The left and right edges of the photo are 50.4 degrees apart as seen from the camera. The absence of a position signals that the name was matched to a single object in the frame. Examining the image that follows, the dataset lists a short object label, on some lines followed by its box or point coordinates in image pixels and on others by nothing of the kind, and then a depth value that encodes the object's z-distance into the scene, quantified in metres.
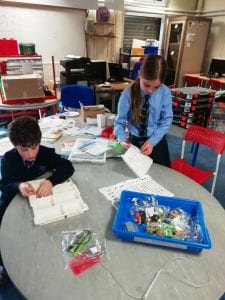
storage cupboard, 4.82
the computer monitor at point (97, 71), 3.91
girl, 1.44
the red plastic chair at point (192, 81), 4.98
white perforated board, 1.13
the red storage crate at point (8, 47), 2.85
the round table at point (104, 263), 0.70
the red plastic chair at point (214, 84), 4.57
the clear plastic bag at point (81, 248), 0.78
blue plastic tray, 0.81
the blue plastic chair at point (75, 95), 2.80
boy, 1.10
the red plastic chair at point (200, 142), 1.73
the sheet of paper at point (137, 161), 1.32
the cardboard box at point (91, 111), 2.11
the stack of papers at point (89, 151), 1.42
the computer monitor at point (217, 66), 4.81
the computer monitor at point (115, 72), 4.18
